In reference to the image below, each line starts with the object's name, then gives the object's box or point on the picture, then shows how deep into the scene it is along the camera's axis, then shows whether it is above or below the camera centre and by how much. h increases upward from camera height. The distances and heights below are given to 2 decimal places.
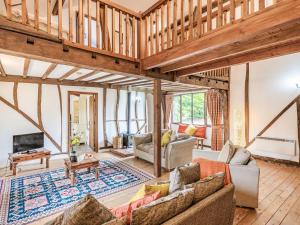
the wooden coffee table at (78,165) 3.50 -1.08
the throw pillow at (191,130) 6.86 -0.73
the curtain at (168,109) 8.26 +0.11
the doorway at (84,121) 6.12 -0.36
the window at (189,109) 7.30 +0.10
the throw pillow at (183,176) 1.88 -0.72
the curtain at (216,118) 6.38 -0.25
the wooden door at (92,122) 6.40 -0.37
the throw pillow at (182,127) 7.36 -0.67
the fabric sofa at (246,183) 2.56 -1.05
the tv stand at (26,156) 4.00 -1.03
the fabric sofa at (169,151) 4.31 -1.03
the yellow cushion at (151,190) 1.82 -0.81
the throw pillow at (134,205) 1.52 -0.82
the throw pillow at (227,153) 2.85 -0.69
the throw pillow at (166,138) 4.58 -0.71
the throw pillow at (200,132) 6.81 -0.80
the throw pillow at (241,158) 2.72 -0.72
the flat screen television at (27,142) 4.30 -0.75
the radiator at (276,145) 4.83 -1.00
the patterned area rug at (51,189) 2.66 -1.45
